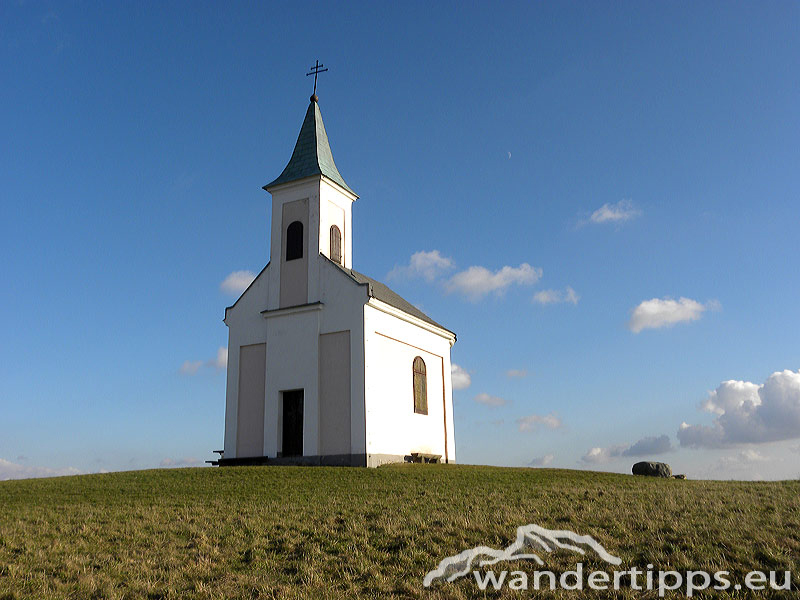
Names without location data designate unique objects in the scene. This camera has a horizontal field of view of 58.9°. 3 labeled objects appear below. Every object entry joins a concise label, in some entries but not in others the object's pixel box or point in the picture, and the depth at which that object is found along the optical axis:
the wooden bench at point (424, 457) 27.67
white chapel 25.98
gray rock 23.80
